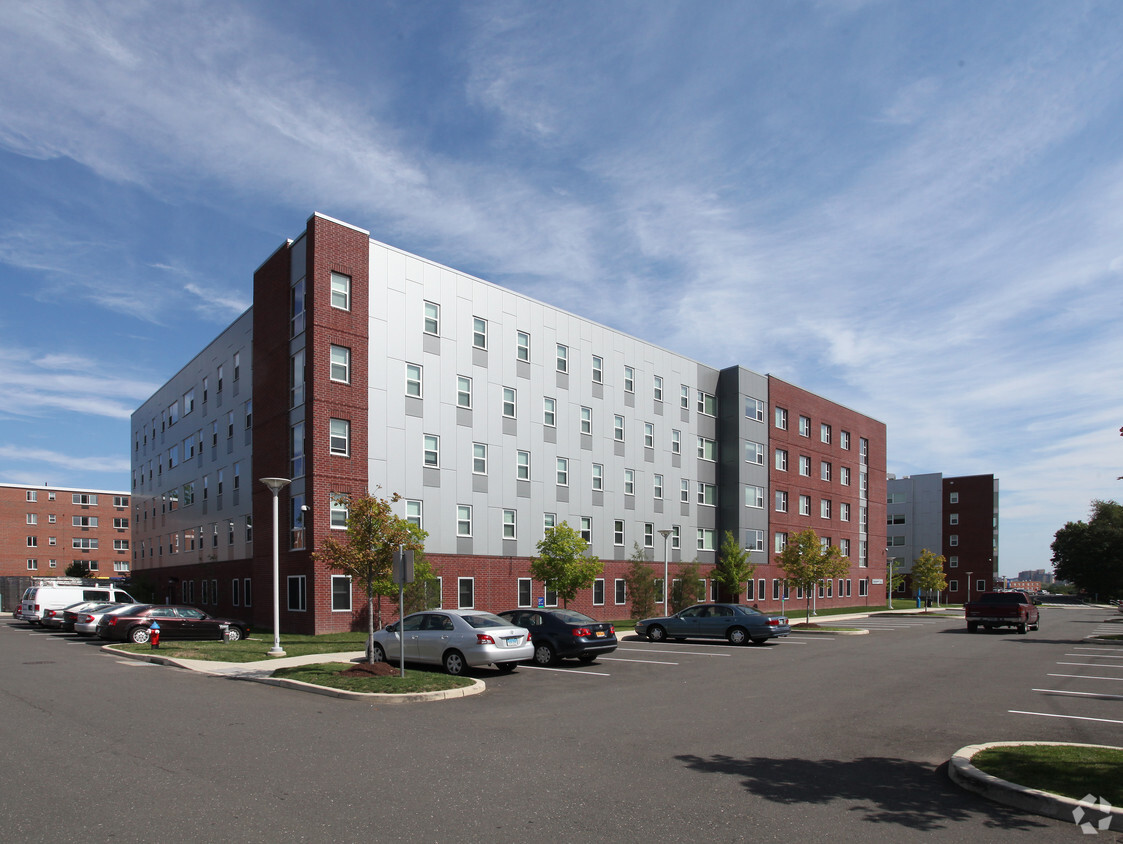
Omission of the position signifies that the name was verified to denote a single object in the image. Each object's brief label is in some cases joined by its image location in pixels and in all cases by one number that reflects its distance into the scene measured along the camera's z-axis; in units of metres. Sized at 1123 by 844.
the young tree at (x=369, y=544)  18.22
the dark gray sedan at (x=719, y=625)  27.23
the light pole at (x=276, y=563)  21.84
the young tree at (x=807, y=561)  40.25
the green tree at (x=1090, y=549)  87.81
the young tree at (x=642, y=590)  41.84
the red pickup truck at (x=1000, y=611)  33.97
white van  36.97
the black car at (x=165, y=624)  27.66
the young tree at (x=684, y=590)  43.81
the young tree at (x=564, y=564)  33.25
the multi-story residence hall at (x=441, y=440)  31.70
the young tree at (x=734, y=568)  44.75
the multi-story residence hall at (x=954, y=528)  89.69
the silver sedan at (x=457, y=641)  17.77
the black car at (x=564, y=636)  20.48
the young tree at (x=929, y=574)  65.00
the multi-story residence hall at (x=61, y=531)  84.12
